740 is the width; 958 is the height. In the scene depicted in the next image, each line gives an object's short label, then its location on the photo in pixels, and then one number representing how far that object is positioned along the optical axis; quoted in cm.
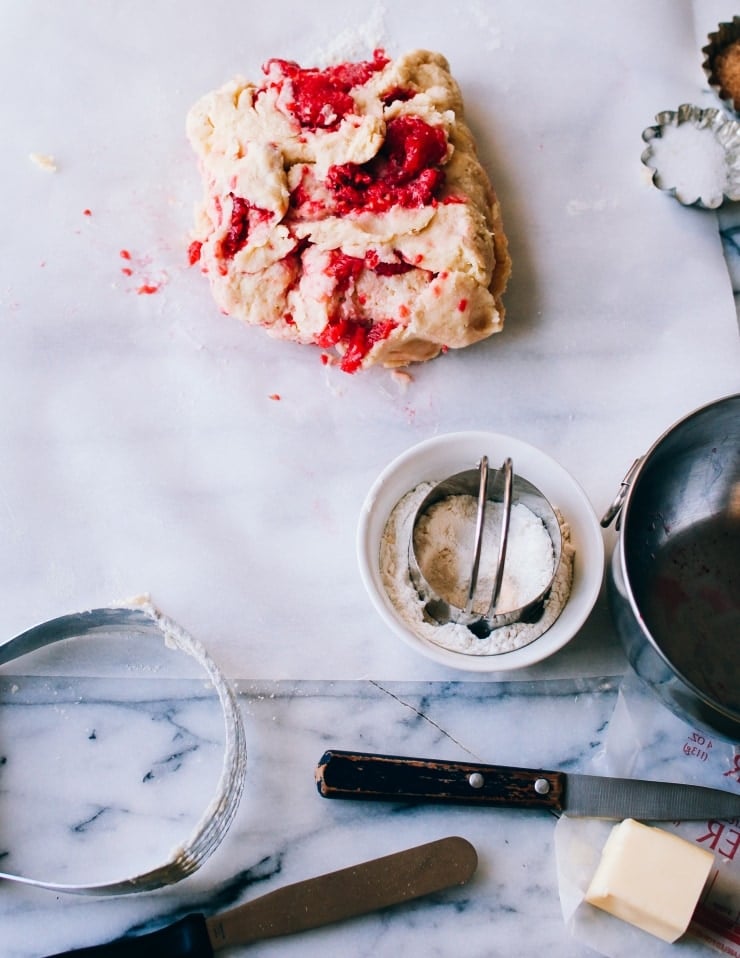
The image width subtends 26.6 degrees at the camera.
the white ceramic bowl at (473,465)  64
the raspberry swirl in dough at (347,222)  67
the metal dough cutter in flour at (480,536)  61
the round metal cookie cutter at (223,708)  62
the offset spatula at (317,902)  62
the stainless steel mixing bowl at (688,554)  63
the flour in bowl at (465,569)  64
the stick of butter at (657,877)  62
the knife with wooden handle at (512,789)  64
